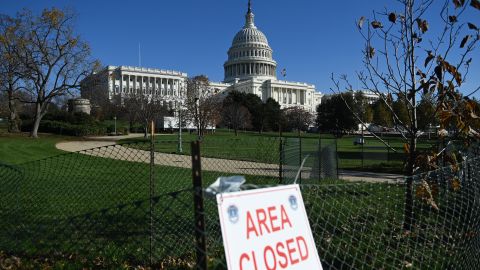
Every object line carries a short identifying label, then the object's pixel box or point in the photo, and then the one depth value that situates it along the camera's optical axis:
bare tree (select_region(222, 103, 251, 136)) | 73.50
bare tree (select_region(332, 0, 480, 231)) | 5.78
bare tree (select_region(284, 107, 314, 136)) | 95.06
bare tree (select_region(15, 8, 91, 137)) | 37.09
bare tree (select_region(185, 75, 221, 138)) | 54.11
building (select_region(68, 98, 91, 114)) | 57.85
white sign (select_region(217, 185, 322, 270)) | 2.29
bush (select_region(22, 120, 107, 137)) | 43.78
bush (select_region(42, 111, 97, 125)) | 50.19
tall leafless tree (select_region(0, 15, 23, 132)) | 36.16
